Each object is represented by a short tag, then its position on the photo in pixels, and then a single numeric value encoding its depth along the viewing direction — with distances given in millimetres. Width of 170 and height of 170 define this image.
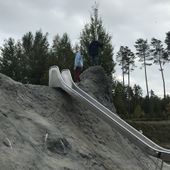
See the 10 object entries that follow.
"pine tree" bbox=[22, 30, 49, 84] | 23458
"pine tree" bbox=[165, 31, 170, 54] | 39007
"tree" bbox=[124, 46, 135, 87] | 41409
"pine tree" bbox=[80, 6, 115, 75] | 16856
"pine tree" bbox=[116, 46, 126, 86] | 41548
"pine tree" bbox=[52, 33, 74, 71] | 21202
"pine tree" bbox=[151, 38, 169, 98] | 39252
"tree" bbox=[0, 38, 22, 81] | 23618
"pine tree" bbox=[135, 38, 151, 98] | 40580
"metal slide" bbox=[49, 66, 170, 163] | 5559
